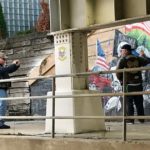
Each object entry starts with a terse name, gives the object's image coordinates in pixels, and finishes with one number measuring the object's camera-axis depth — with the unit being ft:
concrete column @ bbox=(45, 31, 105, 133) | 34.88
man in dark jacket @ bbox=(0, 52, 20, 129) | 39.96
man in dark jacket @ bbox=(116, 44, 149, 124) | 38.88
